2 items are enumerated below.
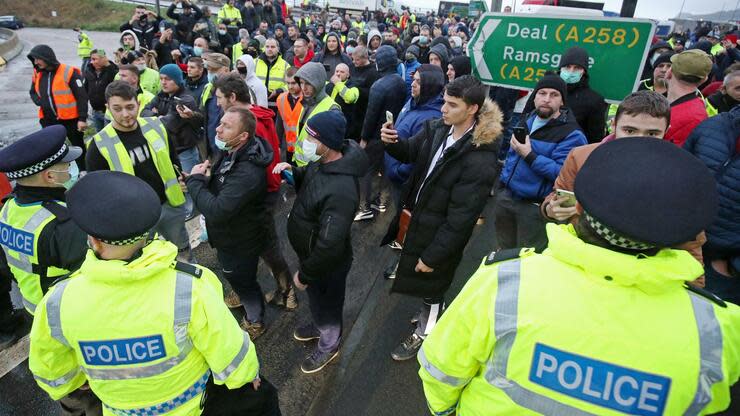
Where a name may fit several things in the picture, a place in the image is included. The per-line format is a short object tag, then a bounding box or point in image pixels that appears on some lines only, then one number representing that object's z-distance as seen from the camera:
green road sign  3.11
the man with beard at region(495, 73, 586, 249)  3.22
